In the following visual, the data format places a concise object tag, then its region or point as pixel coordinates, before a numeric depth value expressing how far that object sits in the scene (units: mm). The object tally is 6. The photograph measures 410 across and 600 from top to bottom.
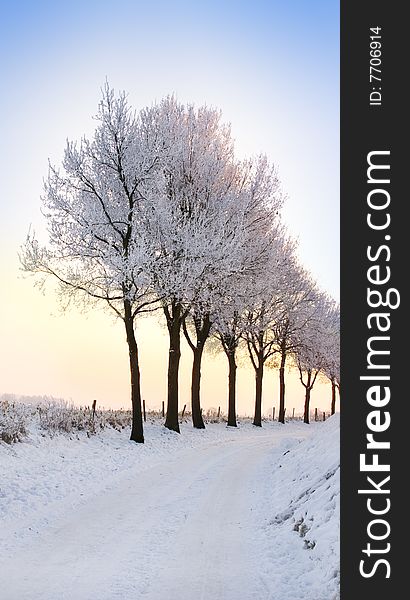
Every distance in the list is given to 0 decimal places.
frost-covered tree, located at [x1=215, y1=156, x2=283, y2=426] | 27891
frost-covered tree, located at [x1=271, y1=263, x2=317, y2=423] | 39984
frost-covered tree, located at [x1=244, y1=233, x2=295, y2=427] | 32134
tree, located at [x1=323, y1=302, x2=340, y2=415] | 47219
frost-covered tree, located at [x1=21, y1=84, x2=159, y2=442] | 22344
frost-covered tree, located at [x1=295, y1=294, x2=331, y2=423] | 43938
